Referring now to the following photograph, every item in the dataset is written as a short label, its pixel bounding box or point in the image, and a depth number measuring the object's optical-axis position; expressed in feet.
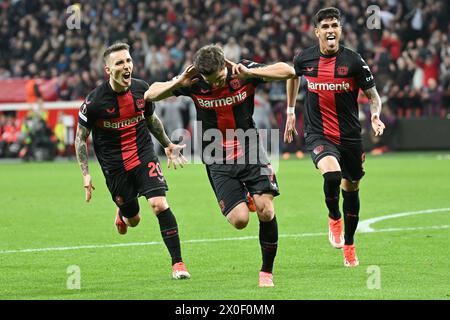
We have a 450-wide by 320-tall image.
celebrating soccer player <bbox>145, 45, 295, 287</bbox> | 58.08
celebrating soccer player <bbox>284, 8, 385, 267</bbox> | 67.87
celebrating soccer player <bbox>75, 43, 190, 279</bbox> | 64.23
